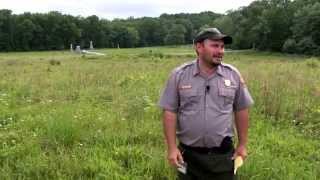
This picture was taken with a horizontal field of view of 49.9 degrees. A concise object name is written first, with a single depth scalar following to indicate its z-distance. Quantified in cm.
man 260
